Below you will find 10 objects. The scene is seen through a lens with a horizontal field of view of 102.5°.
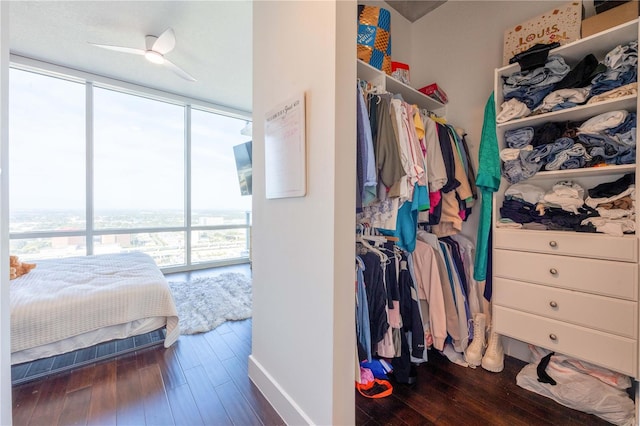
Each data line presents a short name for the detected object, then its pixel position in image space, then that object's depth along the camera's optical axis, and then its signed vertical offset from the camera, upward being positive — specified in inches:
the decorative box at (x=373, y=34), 66.2 +46.1
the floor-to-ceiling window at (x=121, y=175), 124.9 +20.4
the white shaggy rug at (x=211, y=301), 93.3 -39.3
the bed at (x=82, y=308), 62.7 -26.3
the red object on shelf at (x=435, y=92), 81.9 +38.2
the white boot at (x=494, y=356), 67.2 -38.4
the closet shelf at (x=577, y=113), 52.7 +22.5
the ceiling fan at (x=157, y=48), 92.2 +62.0
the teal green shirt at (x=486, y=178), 68.5 +8.9
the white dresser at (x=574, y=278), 50.7 -14.8
